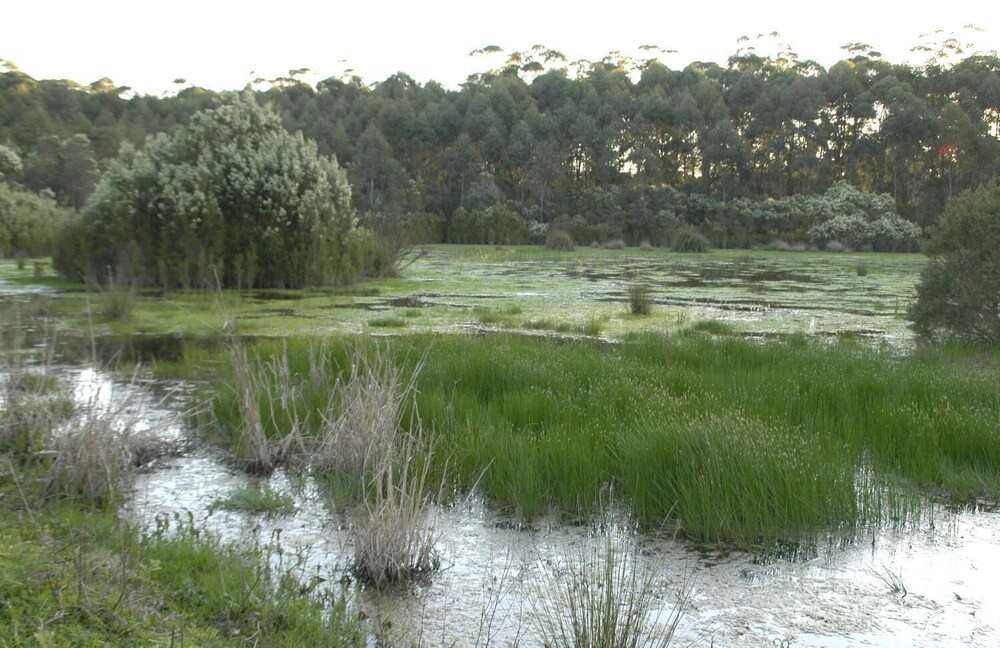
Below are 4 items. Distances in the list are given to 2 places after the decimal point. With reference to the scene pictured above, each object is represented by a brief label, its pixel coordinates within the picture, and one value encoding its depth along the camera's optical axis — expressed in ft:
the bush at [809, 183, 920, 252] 130.62
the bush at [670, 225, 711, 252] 117.29
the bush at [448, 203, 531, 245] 143.13
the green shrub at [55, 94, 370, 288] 49.06
